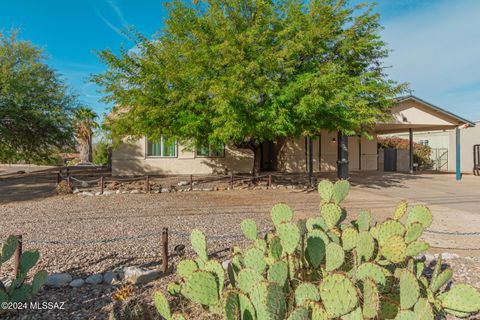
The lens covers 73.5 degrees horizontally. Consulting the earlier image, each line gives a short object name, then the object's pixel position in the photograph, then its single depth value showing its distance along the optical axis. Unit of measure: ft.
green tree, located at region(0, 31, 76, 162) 41.88
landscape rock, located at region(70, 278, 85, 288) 12.17
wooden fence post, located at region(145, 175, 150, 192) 37.99
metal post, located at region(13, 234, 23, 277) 12.35
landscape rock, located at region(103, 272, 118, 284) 12.55
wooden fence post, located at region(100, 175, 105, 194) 36.17
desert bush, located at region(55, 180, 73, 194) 35.35
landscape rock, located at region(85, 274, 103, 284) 12.48
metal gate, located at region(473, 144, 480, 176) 64.75
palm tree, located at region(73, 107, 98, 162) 104.83
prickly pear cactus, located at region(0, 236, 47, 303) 9.74
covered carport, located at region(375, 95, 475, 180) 57.06
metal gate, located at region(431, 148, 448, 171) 82.53
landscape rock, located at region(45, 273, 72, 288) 12.20
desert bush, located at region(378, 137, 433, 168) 81.61
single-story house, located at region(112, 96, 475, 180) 56.34
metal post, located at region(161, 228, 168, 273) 13.47
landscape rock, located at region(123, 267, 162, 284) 12.57
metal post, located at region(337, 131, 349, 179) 46.03
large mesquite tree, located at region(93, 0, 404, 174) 29.14
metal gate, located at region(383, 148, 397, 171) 73.56
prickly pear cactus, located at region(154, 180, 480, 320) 6.17
